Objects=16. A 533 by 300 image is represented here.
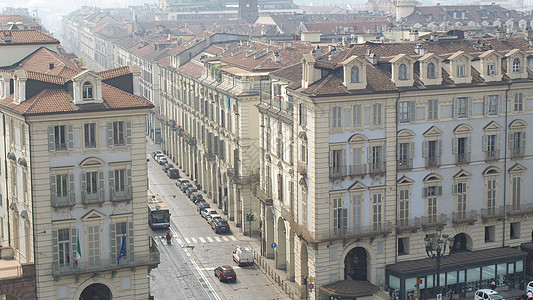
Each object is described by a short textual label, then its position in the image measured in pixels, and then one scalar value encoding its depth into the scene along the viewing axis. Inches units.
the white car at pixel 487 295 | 3287.4
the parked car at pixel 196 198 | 5000.0
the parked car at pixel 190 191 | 5128.0
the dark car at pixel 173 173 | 5615.2
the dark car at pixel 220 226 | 4392.2
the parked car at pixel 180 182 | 5354.3
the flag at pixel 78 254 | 2835.4
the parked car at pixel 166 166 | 5792.8
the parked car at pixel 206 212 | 4608.8
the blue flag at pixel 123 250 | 2886.3
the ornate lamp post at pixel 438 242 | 2770.7
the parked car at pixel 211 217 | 4488.2
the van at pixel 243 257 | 3880.4
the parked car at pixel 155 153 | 6314.0
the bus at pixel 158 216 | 4448.8
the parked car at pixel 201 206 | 4768.7
